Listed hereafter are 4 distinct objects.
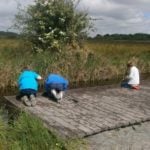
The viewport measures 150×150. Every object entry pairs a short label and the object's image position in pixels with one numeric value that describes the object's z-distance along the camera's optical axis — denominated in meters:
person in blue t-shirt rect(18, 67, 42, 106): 10.10
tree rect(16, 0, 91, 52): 19.86
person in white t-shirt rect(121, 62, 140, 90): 12.63
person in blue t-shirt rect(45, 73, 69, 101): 10.48
